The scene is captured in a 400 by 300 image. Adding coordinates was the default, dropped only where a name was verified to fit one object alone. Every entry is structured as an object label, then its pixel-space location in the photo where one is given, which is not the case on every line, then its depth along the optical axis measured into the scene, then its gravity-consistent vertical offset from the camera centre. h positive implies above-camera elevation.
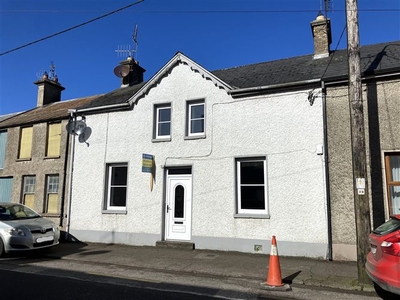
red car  4.84 -0.89
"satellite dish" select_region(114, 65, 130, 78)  15.93 +6.07
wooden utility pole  6.48 +1.17
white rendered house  9.55 +0.99
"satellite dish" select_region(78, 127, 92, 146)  12.93 +2.37
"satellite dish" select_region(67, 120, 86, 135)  13.00 +2.70
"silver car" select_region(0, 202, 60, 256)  9.09 -1.02
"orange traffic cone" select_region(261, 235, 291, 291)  6.39 -1.50
